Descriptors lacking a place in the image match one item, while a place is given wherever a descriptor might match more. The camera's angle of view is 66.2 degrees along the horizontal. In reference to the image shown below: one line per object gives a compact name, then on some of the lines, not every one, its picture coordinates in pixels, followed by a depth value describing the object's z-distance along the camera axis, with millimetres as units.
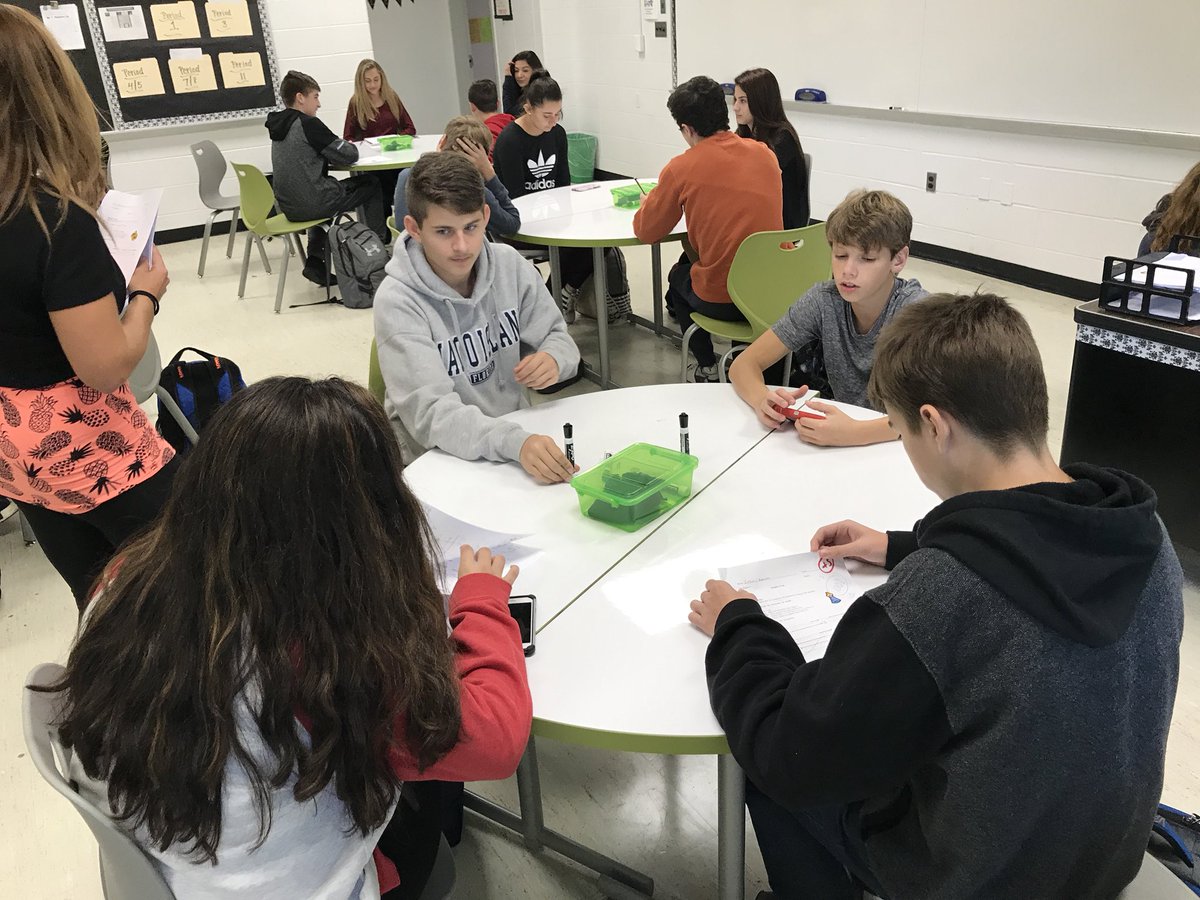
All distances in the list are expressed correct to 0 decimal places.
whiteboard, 3896
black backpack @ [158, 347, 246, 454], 2861
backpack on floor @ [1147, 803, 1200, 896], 1268
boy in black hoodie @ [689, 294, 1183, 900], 863
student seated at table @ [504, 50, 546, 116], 6141
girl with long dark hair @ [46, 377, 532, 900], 855
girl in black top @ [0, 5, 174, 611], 1473
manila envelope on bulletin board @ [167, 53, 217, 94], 6605
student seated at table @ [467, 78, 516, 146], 5312
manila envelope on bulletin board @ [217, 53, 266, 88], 6781
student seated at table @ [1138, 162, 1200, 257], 2615
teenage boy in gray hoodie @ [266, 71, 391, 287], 5094
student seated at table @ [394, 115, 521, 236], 3506
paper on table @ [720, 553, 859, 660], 1213
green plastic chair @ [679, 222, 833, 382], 2857
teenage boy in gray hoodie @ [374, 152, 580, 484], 1815
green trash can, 7902
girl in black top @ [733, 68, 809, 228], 3861
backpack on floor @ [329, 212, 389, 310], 5043
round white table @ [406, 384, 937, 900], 1122
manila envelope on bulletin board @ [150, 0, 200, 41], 6449
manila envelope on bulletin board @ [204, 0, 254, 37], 6641
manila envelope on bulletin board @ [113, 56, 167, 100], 6438
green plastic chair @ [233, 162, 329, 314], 4992
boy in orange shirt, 3207
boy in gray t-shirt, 1979
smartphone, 1218
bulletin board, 6336
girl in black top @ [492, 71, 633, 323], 4418
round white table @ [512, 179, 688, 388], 3469
